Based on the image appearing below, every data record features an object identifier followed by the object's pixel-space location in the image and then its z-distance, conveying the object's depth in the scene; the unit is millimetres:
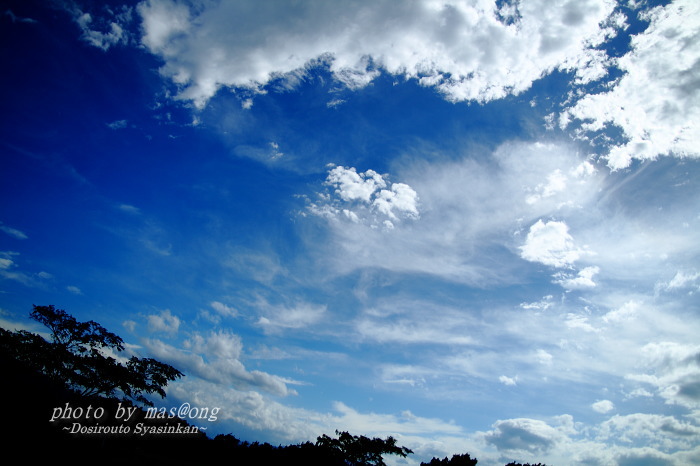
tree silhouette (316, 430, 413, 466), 47750
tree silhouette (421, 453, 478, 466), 36594
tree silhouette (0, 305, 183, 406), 35219
